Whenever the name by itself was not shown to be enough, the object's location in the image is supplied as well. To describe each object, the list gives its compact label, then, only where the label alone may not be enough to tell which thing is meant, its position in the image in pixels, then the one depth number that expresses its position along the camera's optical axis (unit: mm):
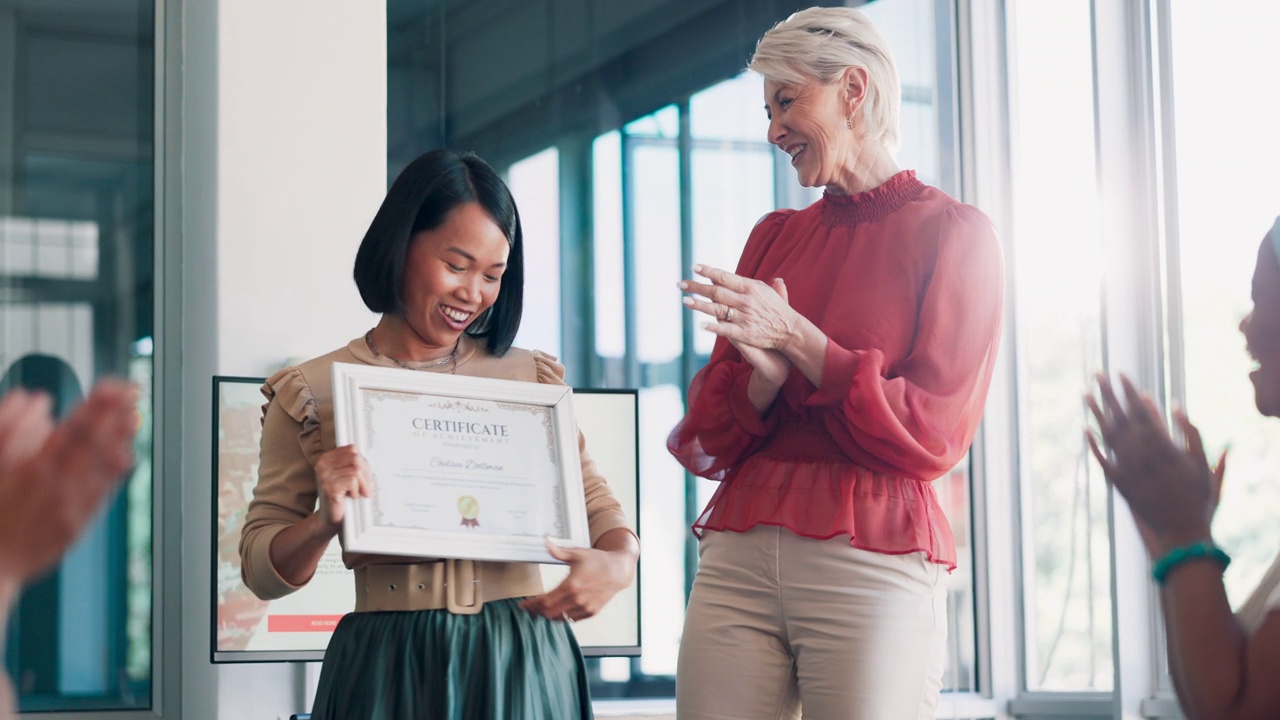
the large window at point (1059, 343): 4148
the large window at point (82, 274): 3664
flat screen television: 3354
